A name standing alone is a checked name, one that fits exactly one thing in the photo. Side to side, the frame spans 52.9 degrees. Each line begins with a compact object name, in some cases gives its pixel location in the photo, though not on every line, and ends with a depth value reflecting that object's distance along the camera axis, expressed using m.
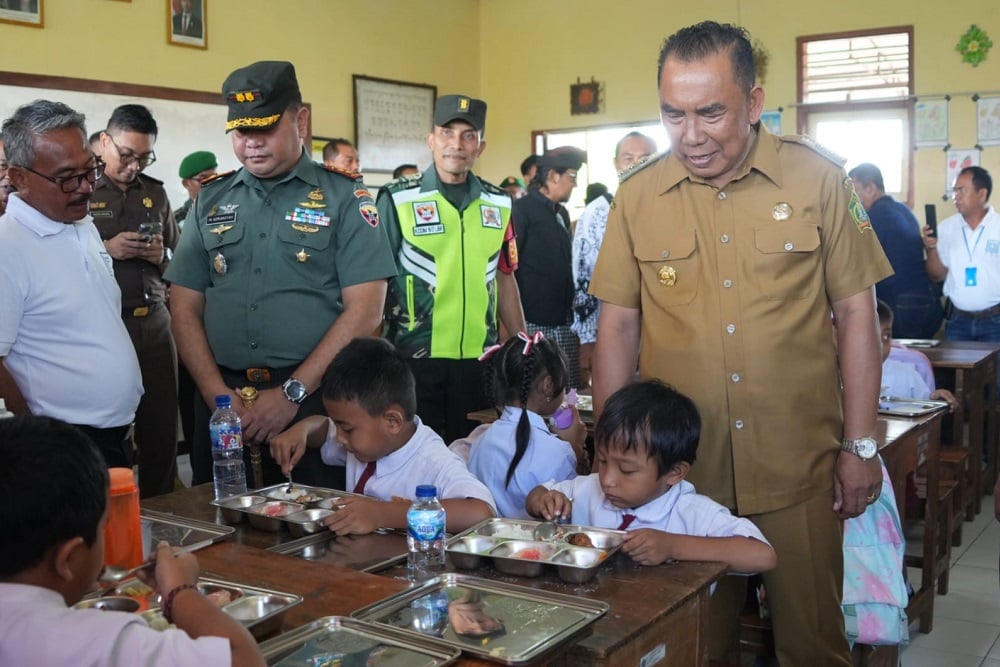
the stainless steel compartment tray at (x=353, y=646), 1.29
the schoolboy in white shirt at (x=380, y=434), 2.20
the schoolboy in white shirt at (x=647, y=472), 1.95
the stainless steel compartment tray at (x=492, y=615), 1.32
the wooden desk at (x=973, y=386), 4.61
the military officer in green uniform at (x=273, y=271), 2.51
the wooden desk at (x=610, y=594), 1.41
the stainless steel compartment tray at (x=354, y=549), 1.75
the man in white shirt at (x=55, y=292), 2.32
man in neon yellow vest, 3.53
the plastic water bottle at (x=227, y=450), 2.26
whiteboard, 5.82
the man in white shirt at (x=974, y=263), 5.86
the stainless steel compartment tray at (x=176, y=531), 1.85
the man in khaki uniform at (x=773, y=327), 1.99
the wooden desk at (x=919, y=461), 3.02
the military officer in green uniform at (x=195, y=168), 5.89
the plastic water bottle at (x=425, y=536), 1.71
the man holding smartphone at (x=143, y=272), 4.09
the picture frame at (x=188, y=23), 6.40
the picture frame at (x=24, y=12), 5.57
